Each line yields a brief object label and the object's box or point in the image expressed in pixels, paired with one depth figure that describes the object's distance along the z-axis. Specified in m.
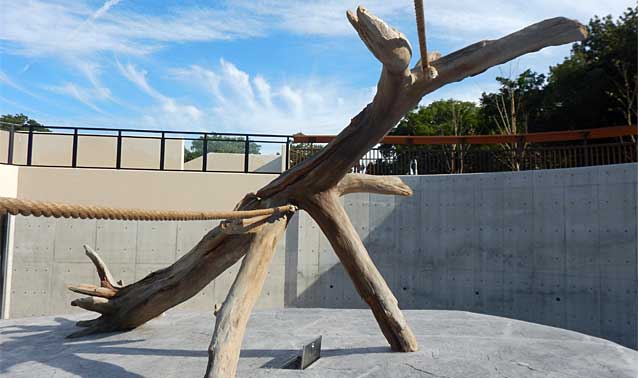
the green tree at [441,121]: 17.62
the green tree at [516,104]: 15.12
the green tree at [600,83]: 12.43
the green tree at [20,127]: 9.31
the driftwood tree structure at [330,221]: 3.42
